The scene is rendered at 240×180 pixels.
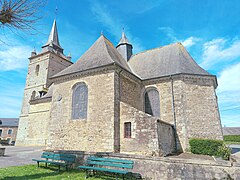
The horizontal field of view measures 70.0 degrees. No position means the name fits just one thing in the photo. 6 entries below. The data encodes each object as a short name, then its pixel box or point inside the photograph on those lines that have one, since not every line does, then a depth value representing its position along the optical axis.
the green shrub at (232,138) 33.03
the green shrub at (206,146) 11.10
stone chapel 10.13
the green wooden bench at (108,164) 5.54
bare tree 4.73
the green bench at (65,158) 6.93
